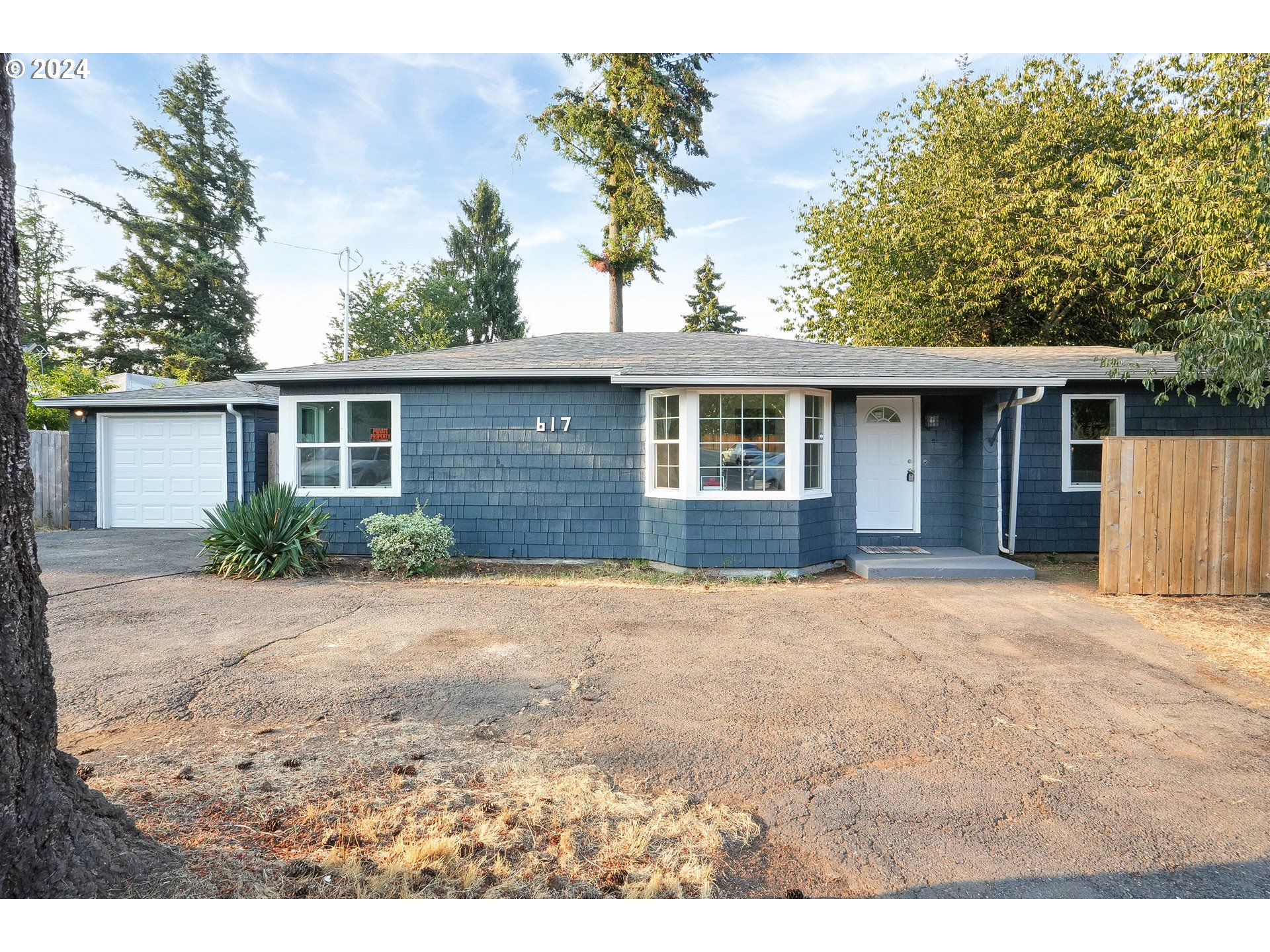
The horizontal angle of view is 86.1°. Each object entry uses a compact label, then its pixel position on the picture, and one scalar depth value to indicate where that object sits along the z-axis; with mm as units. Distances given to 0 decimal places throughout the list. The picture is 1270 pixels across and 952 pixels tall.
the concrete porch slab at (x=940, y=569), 7934
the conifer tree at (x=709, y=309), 35812
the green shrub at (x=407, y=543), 8062
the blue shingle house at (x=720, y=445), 8234
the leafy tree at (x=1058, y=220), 9023
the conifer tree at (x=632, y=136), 16531
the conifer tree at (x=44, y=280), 24656
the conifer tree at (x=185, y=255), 23891
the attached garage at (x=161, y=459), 12219
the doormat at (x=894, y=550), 8820
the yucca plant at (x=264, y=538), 7973
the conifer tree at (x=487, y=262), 28938
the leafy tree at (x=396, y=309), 31234
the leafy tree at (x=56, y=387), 14195
